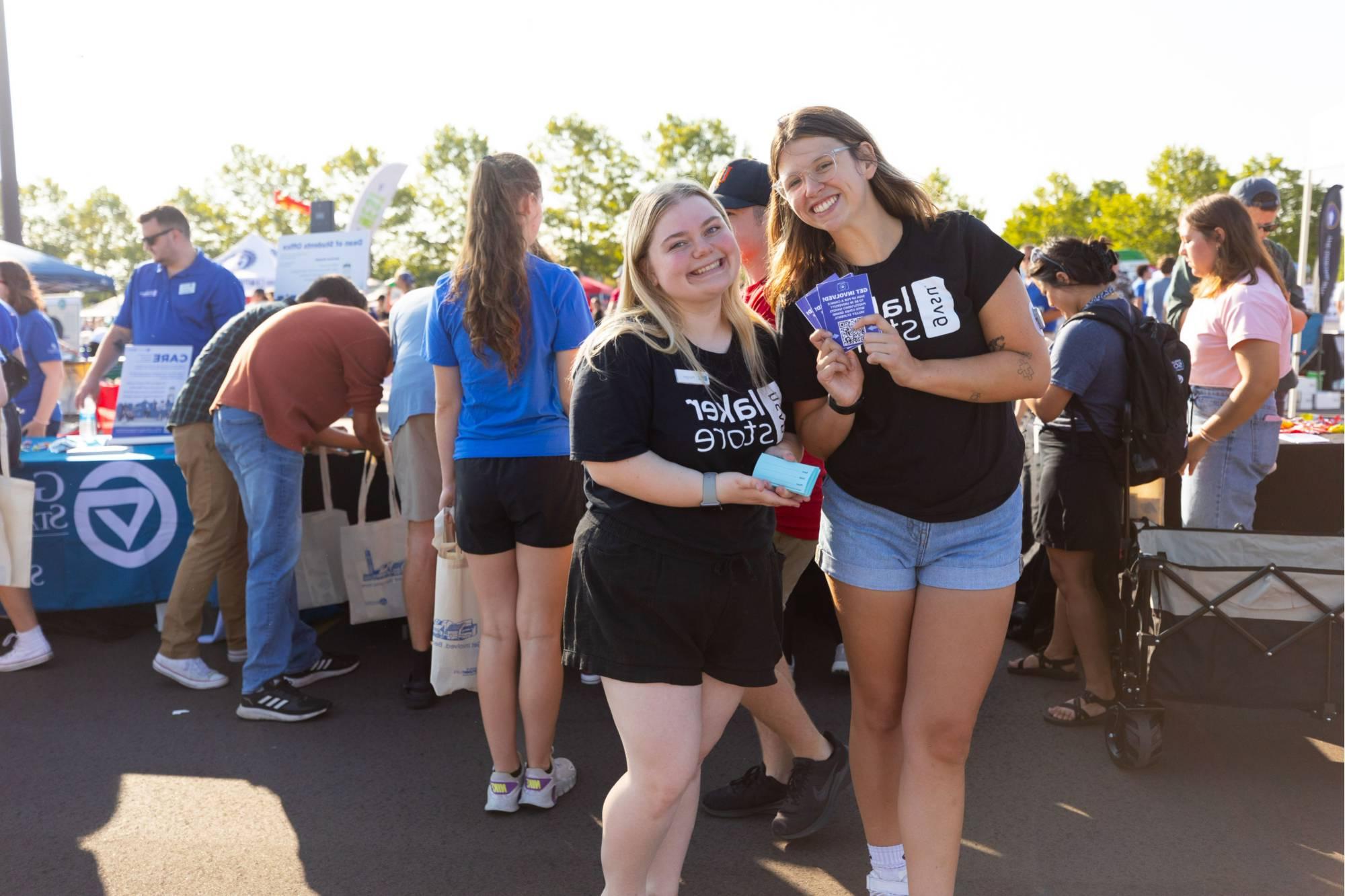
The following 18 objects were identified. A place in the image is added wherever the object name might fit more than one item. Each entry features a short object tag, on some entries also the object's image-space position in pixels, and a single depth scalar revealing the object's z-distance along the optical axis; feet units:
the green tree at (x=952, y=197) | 149.89
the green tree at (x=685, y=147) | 135.85
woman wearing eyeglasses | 6.97
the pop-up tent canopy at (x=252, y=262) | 56.95
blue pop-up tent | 32.76
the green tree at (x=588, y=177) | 128.57
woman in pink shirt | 12.26
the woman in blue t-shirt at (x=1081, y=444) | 11.84
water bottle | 20.89
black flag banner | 32.60
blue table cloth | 16.20
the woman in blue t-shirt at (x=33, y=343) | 19.89
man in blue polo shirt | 17.70
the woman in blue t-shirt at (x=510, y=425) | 9.81
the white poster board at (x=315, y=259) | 21.34
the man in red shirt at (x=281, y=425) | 12.94
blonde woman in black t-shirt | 6.61
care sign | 17.49
